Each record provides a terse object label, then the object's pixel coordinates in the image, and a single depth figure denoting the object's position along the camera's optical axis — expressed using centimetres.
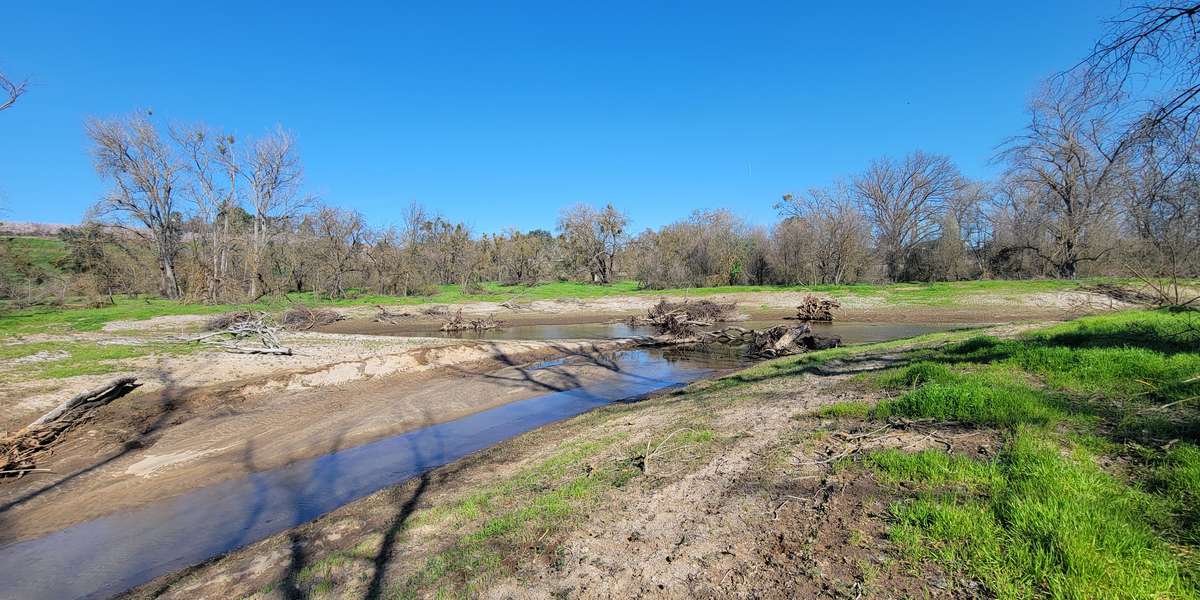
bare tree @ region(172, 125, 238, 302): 3416
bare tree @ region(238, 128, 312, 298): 3659
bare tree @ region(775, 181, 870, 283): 3909
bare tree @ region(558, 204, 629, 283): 5606
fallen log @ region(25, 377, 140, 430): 766
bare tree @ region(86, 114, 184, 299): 3228
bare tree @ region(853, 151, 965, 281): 4153
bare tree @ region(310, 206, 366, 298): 3772
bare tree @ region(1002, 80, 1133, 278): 3017
